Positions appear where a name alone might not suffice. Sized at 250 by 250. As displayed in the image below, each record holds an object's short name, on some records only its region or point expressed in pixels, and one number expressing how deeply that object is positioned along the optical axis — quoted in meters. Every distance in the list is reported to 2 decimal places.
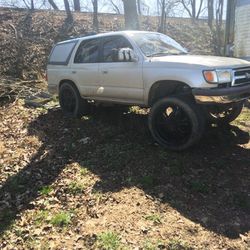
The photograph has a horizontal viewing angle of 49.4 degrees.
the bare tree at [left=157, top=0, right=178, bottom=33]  15.07
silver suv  4.10
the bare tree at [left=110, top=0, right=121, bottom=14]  22.00
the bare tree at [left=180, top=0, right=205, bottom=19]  19.79
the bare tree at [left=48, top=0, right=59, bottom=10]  16.65
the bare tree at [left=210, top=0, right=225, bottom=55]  13.24
